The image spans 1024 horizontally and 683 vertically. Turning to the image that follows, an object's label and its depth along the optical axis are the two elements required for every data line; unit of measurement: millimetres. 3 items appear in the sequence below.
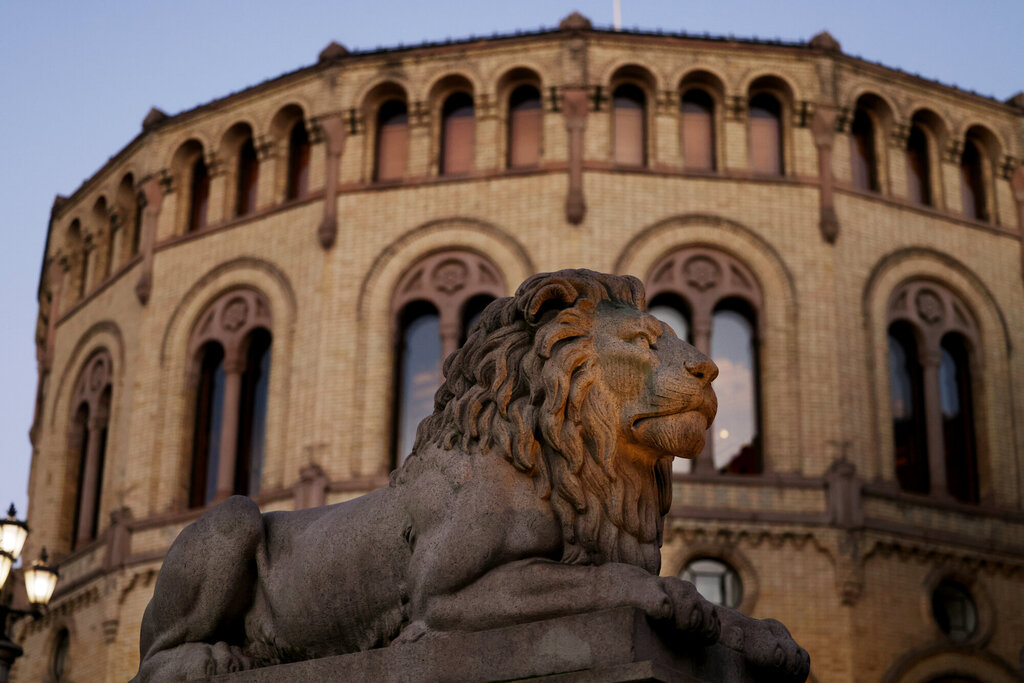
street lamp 15537
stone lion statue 5090
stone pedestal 4680
